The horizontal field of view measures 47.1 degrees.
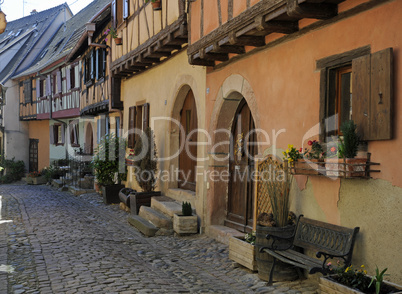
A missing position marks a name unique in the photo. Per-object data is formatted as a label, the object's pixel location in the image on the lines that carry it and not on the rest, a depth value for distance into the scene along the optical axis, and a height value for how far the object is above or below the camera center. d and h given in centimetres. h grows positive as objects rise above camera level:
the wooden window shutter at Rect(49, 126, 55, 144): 2474 +26
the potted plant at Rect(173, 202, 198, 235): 813 -148
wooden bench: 439 -108
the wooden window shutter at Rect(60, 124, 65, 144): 2319 +32
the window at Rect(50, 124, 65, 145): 2422 +31
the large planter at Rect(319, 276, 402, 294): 372 -122
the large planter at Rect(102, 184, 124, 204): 1284 -150
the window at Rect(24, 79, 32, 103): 2627 +283
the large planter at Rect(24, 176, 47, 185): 2248 -197
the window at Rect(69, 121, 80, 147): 2115 +27
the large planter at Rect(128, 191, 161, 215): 1020 -132
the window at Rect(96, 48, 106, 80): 1507 +260
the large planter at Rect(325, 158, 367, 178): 421 -24
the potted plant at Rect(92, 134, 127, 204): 1291 -73
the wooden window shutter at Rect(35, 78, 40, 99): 2527 +285
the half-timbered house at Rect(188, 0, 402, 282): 407 +57
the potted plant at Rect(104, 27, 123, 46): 1235 +281
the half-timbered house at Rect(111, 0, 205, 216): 873 +121
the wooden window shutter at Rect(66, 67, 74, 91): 2075 +287
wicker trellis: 590 -57
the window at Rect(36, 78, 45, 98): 2516 +283
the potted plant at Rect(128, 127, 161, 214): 1073 -51
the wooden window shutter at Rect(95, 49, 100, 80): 1575 +259
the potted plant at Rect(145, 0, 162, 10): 939 +278
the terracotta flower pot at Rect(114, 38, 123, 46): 1232 +266
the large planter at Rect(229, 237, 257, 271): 559 -141
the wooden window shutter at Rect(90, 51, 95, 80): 1638 +262
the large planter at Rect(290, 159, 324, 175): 479 -28
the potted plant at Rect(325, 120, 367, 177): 422 -16
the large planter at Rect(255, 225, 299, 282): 516 -135
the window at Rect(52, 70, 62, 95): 2229 +281
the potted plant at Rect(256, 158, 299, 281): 518 -95
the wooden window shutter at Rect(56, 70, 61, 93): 2226 +289
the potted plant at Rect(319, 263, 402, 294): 372 -120
